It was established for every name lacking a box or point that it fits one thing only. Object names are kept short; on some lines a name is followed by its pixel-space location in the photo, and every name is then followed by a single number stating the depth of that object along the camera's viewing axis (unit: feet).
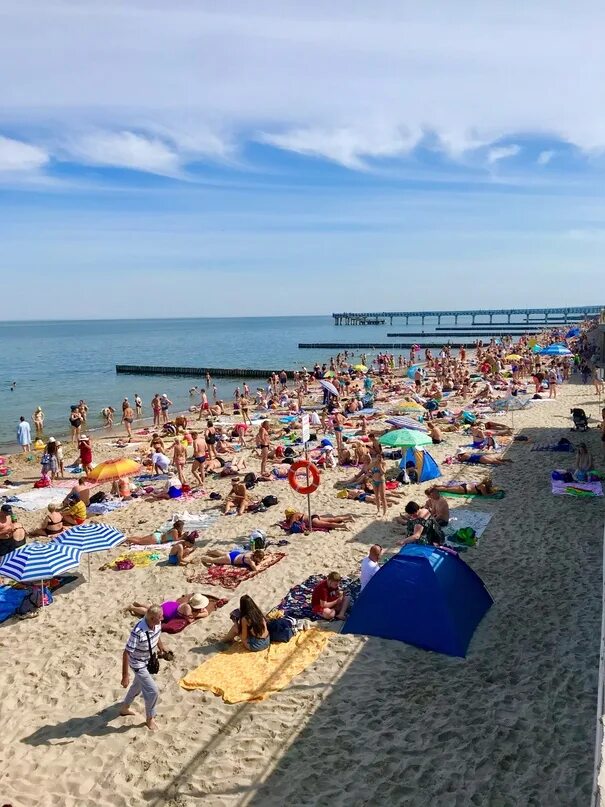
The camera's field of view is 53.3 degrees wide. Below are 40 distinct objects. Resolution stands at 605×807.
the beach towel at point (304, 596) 24.73
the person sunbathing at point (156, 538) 34.65
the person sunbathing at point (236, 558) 30.04
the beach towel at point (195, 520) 37.29
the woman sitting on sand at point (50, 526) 36.01
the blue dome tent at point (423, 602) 21.52
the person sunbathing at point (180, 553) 31.17
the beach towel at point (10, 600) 26.61
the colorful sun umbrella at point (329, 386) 73.00
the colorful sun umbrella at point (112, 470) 46.91
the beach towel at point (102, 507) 42.14
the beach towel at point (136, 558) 31.45
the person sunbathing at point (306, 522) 34.81
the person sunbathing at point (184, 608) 24.77
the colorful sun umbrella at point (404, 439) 42.14
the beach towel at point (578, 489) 37.75
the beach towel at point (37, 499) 45.01
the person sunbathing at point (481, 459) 47.34
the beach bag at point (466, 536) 30.71
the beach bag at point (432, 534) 28.81
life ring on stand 34.20
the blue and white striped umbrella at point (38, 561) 25.59
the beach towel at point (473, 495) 38.89
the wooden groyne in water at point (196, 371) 163.73
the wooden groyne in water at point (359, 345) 241.35
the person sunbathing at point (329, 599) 24.18
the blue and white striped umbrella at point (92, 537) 28.94
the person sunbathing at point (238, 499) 39.42
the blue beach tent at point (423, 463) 44.27
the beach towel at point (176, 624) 24.09
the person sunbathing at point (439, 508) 32.53
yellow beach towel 19.86
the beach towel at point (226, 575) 28.58
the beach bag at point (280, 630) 22.72
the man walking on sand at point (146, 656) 18.02
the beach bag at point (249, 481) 45.27
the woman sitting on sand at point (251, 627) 22.20
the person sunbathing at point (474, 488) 39.29
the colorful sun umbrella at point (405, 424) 53.21
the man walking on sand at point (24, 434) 66.90
